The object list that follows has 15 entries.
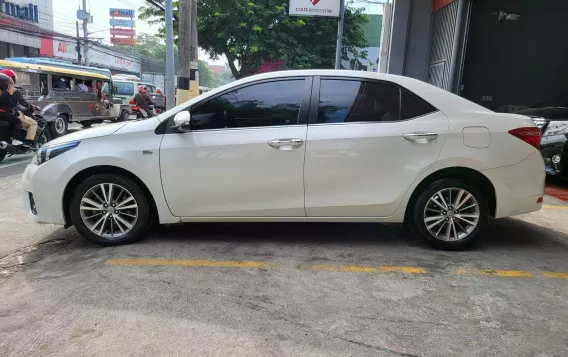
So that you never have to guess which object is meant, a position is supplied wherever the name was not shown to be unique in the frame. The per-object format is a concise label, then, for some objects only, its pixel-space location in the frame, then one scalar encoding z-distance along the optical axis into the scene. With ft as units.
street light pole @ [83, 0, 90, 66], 114.32
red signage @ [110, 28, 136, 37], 163.01
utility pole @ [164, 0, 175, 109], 41.93
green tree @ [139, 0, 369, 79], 70.13
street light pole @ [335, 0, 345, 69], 40.88
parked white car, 12.59
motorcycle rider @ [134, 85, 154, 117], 53.21
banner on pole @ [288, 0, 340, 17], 43.47
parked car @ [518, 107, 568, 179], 23.38
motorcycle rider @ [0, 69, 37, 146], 28.73
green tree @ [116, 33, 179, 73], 247.09
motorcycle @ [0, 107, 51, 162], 27.94
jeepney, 38.96
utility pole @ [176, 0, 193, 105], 35.04
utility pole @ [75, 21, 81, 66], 107.86
